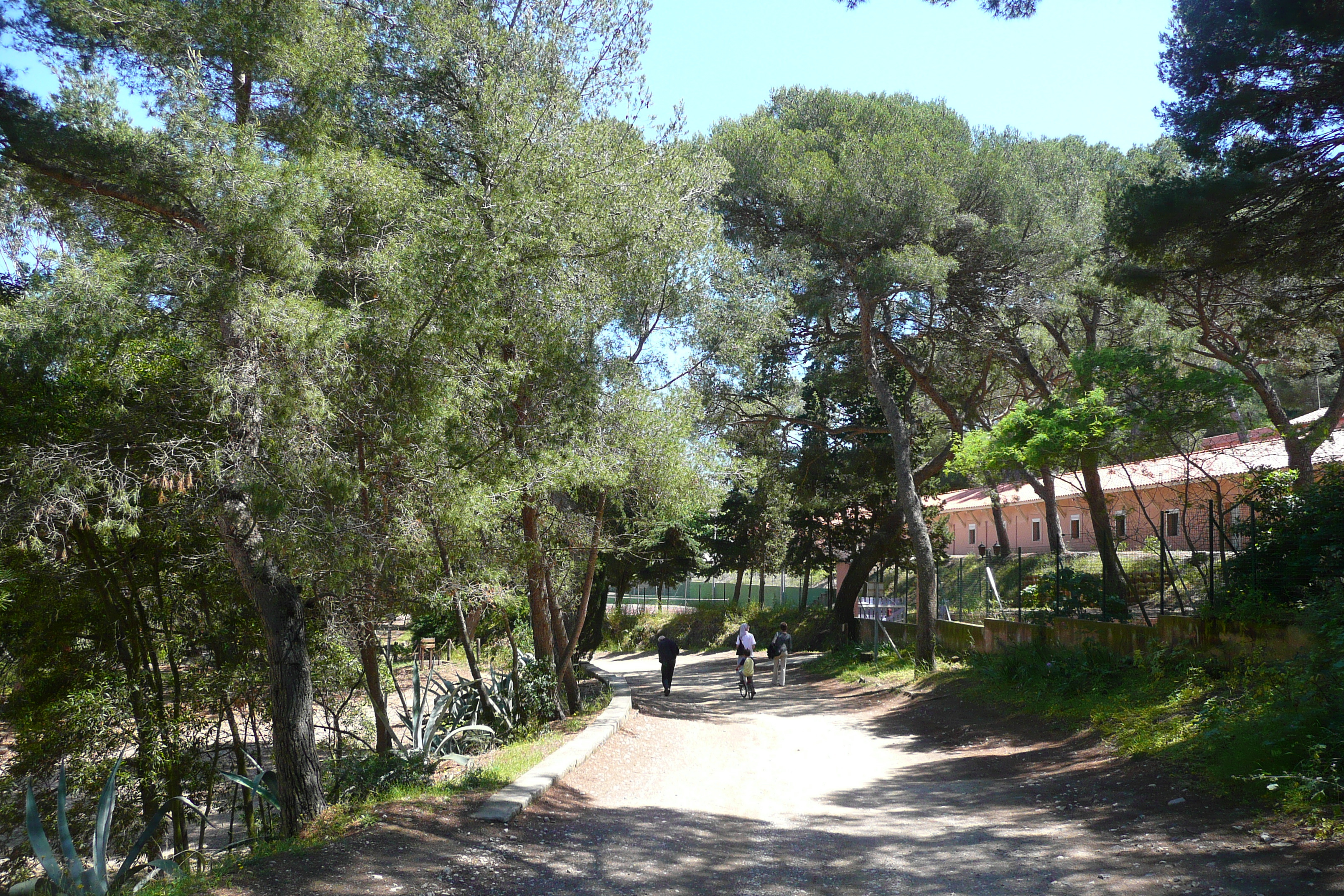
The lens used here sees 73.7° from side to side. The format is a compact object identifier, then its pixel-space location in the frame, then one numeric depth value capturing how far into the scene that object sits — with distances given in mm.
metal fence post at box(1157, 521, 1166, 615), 13039
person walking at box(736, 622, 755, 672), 19859
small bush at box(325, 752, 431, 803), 8523
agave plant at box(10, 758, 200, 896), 5168
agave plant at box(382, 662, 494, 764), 9953
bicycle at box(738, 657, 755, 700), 20062
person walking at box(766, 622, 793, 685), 23141
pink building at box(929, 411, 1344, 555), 15328
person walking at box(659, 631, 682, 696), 19953
